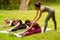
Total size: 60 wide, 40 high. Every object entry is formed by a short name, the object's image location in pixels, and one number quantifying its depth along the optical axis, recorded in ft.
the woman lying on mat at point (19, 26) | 38.38
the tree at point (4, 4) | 90.27
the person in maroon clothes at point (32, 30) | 35.65
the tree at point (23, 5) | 83.07
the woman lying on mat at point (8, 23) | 42.64
